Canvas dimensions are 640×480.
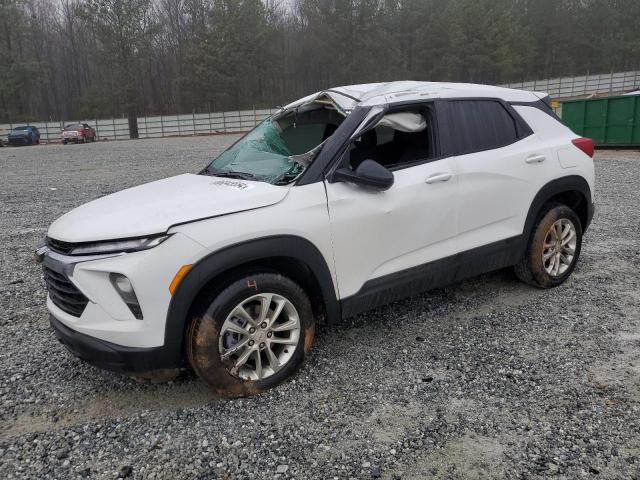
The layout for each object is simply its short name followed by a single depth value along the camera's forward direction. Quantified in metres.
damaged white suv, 2.69
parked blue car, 35.00
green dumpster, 15.30
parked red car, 33.83
